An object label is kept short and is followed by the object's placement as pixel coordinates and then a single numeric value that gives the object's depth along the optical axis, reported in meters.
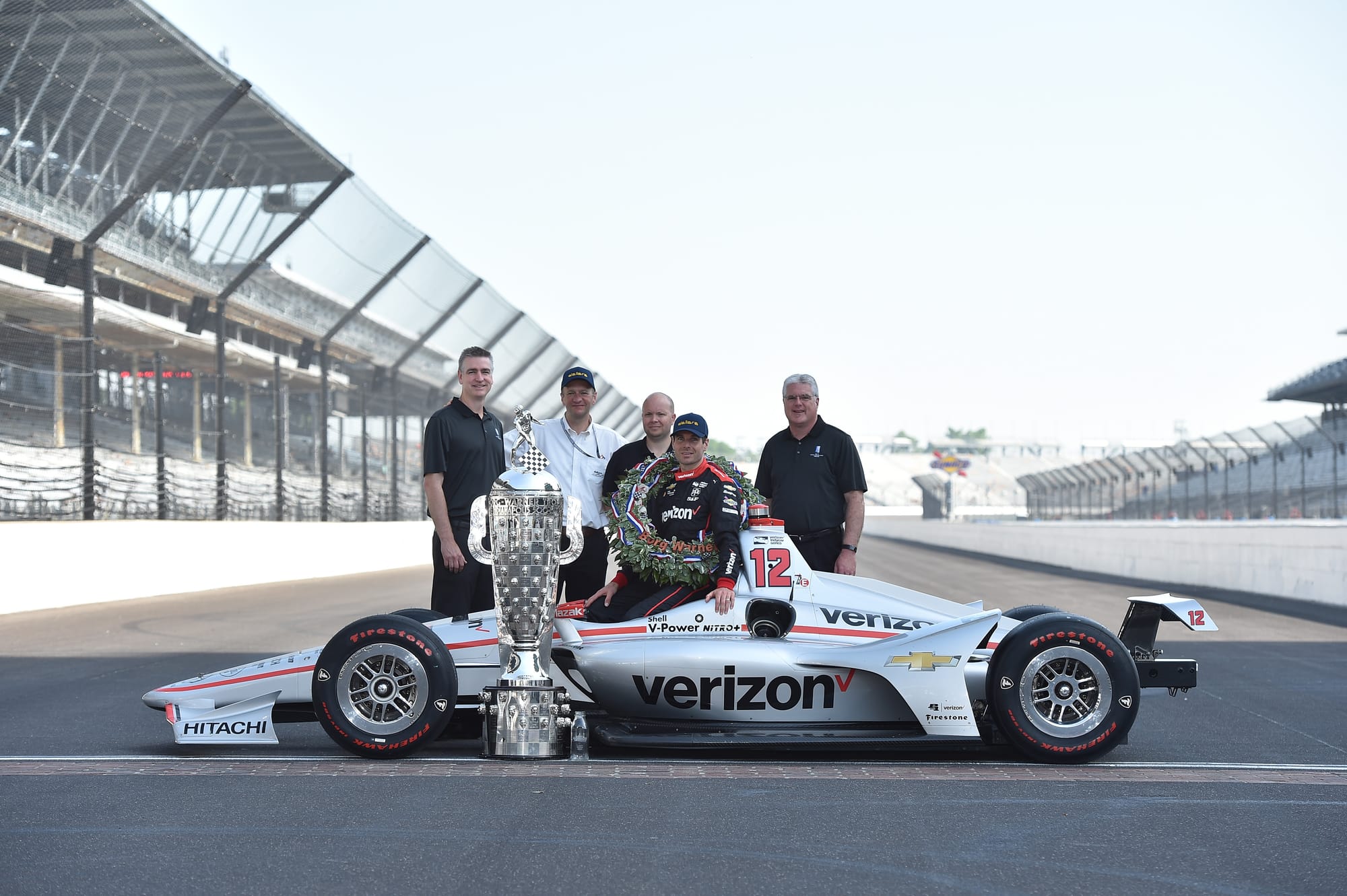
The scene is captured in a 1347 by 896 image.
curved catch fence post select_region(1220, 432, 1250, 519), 32.12
